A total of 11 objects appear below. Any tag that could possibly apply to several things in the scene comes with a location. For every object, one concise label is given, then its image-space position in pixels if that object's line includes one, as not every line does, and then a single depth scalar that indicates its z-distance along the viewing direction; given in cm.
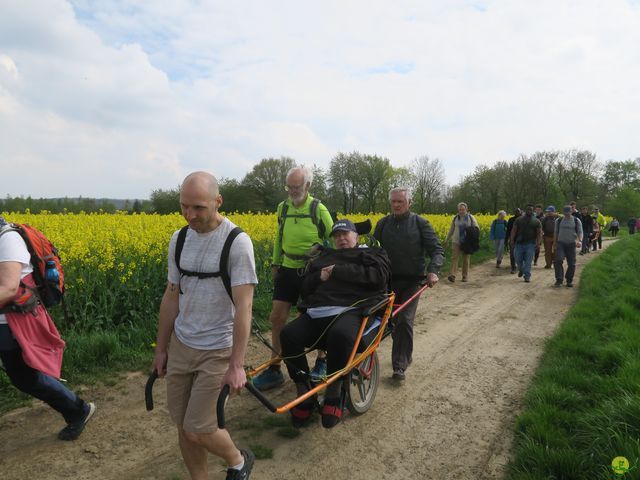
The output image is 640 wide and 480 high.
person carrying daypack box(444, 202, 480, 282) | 1159
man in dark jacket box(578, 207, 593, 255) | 1889
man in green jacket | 466
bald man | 246
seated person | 377
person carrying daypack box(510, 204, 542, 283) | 1164
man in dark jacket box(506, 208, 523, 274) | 1315
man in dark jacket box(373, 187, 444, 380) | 514
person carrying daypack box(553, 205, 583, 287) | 1084
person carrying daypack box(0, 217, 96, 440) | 302
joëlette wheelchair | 372
